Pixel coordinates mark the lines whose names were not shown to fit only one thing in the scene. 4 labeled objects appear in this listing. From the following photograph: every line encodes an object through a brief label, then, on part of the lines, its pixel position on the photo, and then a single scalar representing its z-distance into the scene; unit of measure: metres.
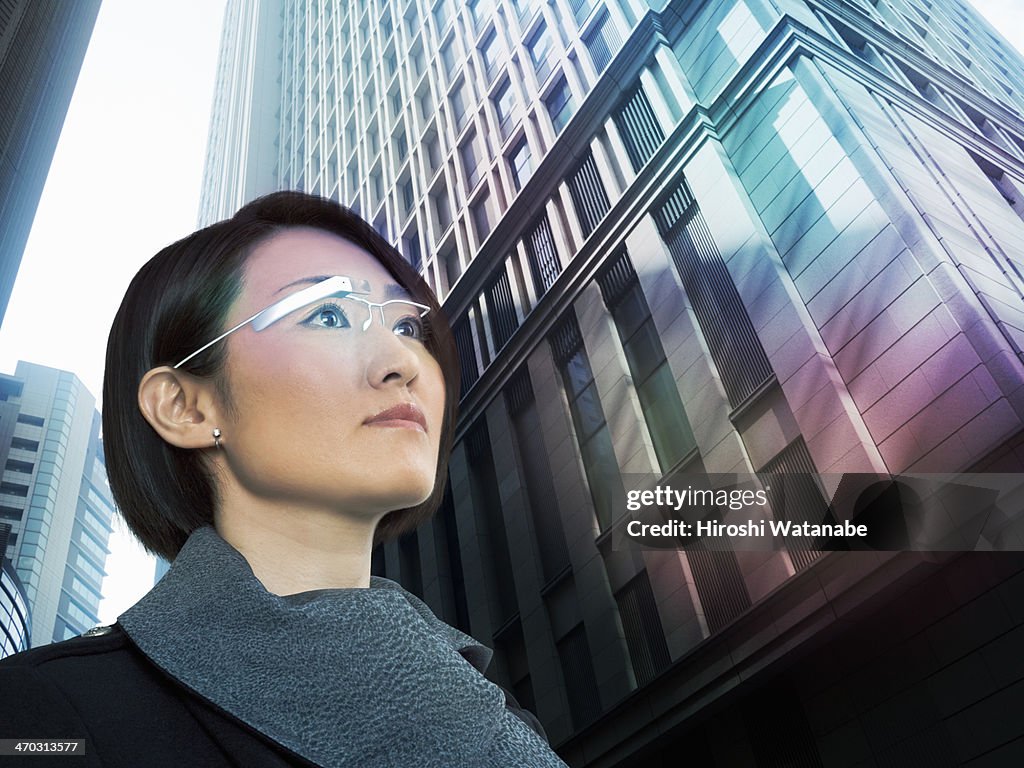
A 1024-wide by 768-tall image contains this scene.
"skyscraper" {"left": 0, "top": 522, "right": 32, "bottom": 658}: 31.09
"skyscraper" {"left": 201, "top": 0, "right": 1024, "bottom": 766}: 10.84
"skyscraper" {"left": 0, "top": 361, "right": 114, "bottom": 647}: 69.25
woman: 1.09
